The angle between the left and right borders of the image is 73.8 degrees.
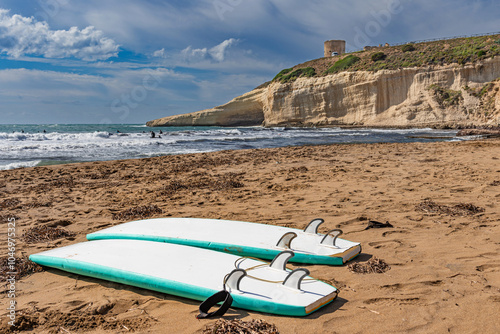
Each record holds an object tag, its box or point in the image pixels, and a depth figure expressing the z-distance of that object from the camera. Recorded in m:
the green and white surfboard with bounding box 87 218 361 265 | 3.24
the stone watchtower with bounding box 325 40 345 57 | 57.39
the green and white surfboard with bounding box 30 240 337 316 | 2.40
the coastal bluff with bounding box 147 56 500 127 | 30.47
